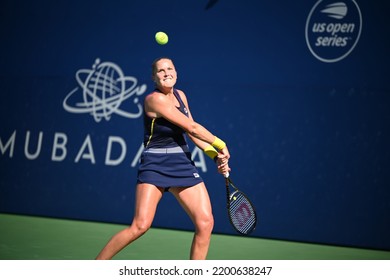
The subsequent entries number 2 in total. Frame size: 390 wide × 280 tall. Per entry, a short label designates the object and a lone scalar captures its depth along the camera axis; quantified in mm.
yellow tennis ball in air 10703
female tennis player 10344
